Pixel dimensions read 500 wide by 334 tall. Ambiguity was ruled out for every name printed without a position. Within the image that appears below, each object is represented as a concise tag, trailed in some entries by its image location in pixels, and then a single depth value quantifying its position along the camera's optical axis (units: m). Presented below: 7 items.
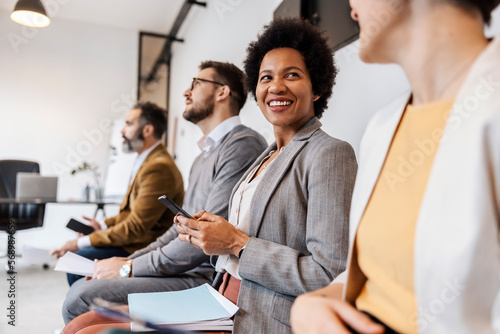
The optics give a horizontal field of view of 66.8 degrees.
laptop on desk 3.56
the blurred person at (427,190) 0.49
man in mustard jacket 2.20
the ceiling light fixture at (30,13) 3.47
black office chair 4.12
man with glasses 1.57
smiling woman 0.98
